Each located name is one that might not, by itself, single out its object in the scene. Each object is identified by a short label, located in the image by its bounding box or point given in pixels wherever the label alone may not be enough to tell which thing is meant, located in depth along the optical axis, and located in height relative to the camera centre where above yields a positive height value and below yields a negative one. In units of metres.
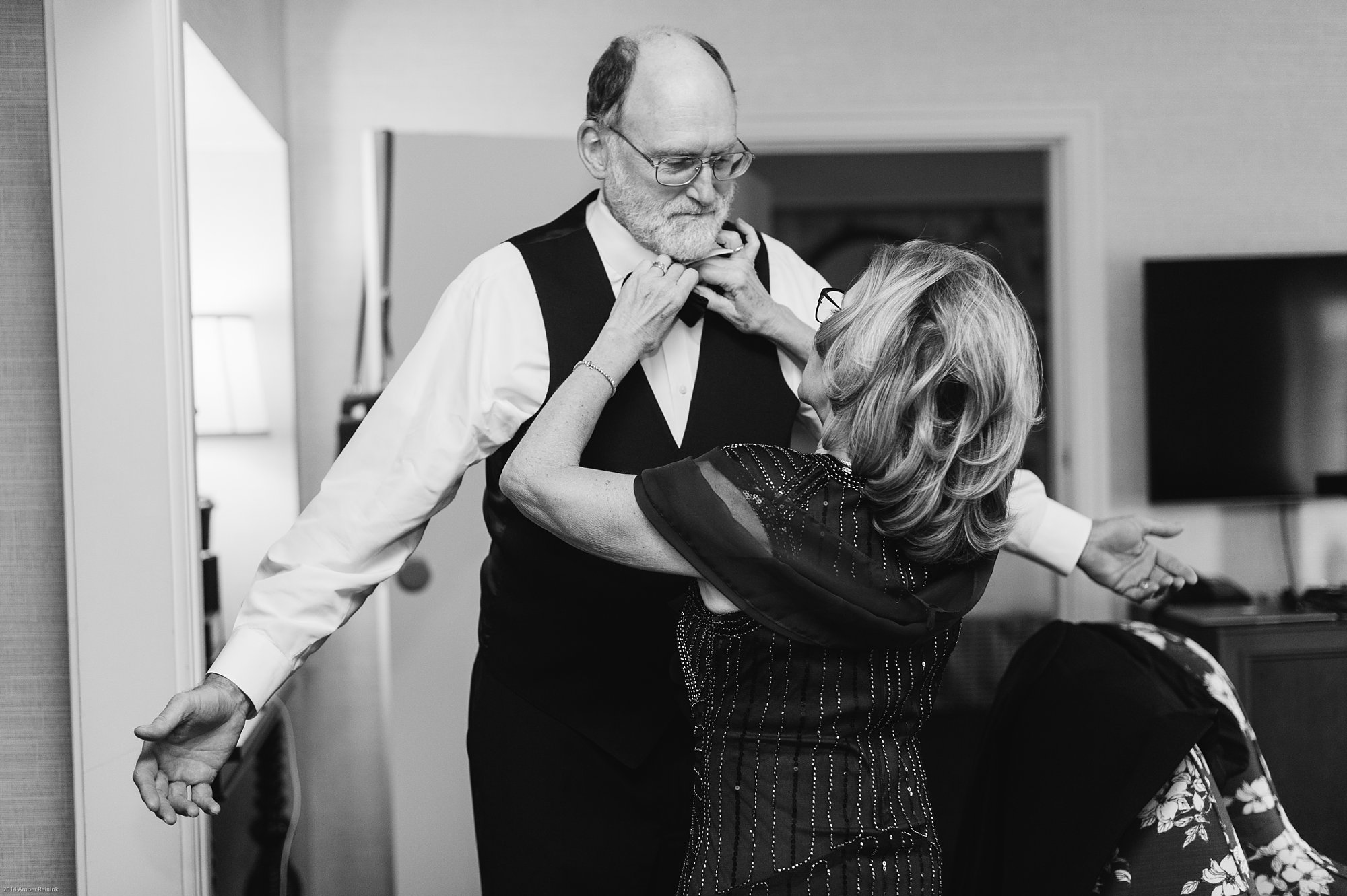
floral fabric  1.36 -0.52
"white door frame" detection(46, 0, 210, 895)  1.46 +0.08
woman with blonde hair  1.04 -0.11
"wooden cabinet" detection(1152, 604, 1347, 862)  2.84 -0.72
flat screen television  3.21 +0.15
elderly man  1.36 -0.01
